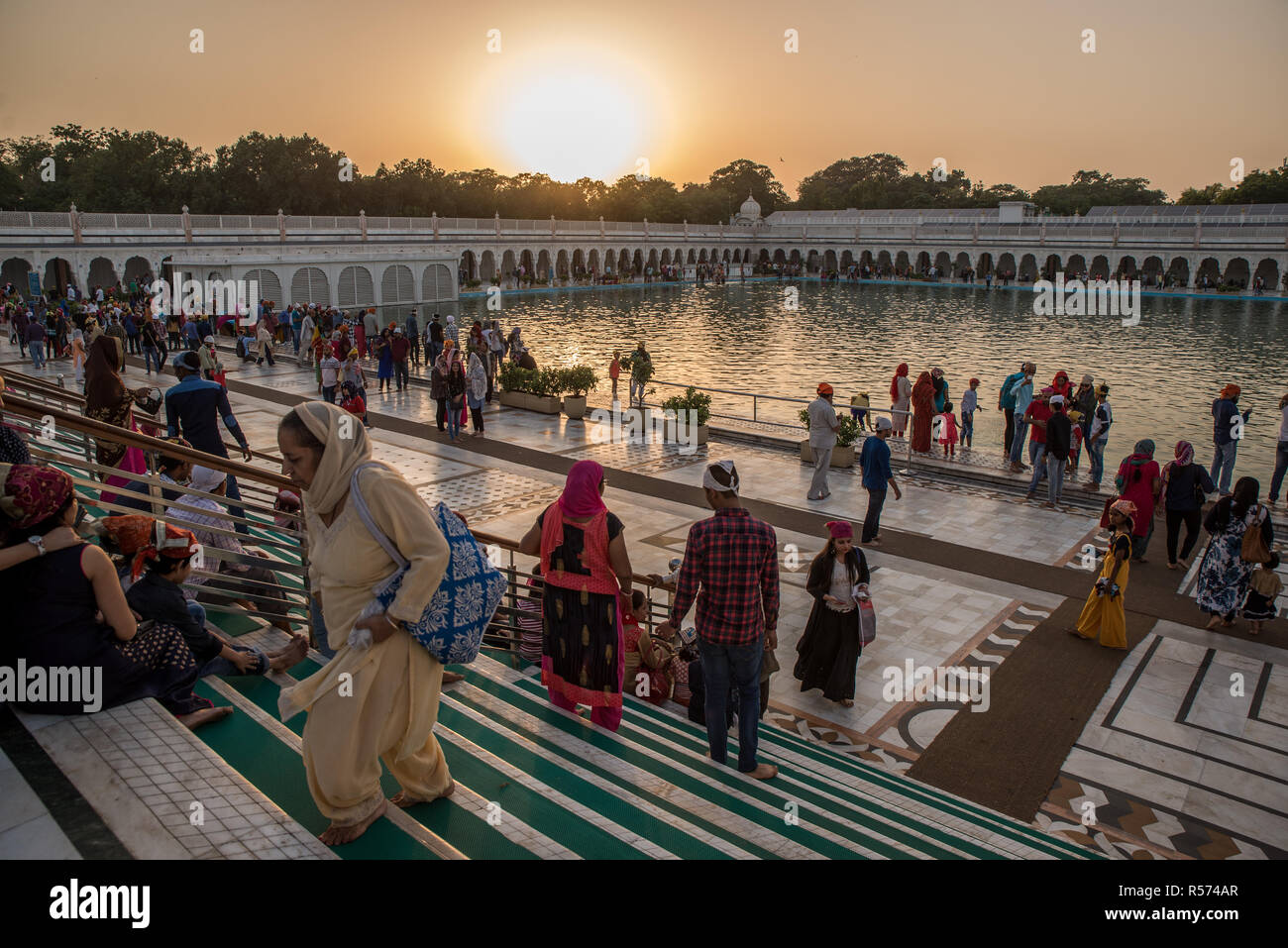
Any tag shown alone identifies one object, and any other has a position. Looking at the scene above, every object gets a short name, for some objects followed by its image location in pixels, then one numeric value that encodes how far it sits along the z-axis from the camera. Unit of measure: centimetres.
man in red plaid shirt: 409
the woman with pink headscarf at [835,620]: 591
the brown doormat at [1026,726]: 530
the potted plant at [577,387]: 1617
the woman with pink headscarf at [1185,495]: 864
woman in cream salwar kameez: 270
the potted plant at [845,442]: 1291
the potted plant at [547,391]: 1648
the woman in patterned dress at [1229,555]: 713
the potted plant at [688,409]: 1417
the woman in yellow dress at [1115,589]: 692
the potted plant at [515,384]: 1677
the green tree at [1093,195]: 7506
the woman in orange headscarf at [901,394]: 1349
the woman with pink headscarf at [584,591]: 424
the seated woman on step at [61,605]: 304
